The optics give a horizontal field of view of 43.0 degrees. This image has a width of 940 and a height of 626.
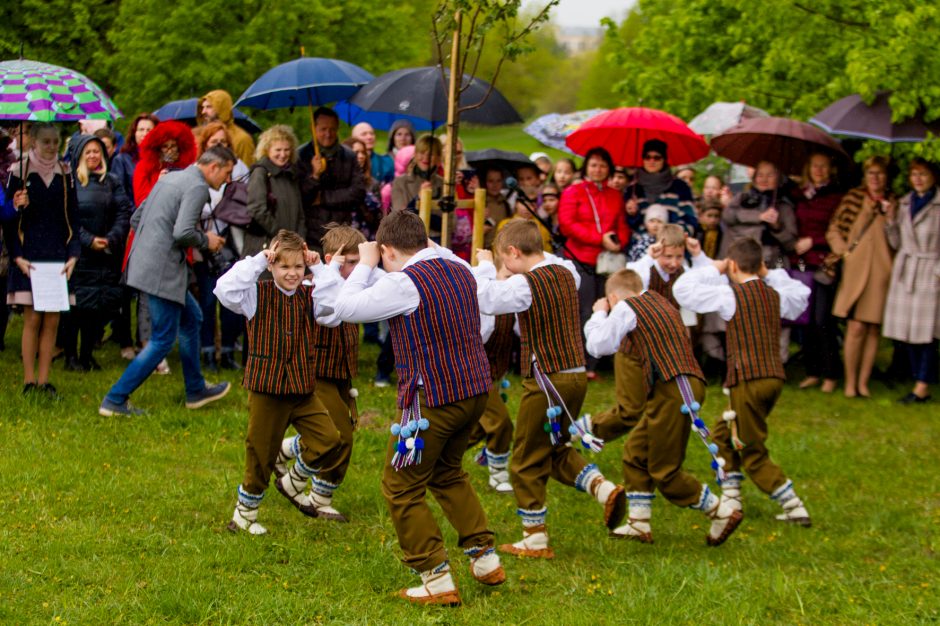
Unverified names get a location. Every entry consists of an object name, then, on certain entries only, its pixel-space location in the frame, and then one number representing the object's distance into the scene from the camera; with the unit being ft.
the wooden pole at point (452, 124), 23.74
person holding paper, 30.86
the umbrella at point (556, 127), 47.75
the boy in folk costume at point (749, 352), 25.95
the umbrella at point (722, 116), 44.39
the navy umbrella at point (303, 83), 37.04
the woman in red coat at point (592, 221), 39.73
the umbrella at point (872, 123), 38.37
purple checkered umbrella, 28.22
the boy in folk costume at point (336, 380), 23.71
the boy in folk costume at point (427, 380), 19.21
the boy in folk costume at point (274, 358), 22.04
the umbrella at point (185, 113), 43.83
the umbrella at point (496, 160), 40.42
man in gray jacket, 30.17
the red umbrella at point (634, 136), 39.06
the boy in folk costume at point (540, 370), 23.09
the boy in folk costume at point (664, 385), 23.73
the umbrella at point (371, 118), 45.24
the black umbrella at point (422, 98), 35.53
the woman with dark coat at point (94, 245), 35.47
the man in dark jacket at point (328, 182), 36.52
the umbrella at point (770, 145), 38.99
